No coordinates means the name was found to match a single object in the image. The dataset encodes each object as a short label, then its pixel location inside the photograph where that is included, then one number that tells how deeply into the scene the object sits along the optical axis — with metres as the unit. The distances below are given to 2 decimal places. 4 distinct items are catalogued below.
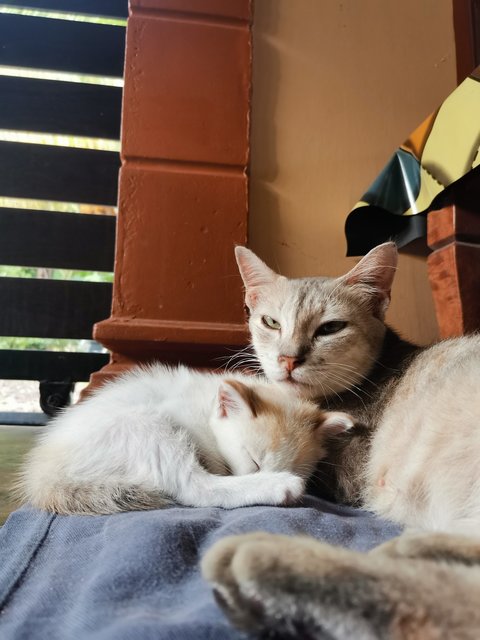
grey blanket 0.17
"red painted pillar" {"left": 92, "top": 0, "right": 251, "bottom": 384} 0.63
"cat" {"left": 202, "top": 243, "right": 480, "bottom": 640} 0.15
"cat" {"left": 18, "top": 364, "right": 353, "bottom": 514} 0.35
